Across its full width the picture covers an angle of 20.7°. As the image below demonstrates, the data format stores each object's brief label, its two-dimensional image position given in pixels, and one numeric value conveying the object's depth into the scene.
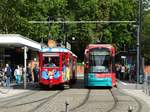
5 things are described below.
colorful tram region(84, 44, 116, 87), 29.88
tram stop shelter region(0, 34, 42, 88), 34.29
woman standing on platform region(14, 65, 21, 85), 34.59
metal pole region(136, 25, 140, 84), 37.53
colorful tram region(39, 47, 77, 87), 28.61
